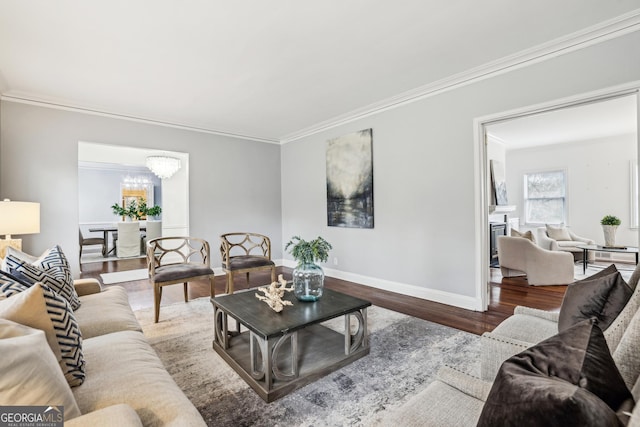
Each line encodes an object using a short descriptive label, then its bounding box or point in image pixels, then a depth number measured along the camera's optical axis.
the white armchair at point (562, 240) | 5.80
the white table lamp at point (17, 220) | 2.86
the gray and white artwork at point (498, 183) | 6.38
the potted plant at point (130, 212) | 7.80
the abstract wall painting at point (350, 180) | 4.50
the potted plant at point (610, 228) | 5.39
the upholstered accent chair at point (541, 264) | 4.46
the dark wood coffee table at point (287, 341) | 1.90
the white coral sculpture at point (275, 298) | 2.21
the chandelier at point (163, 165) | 5.63
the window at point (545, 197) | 7.12
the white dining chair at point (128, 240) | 7.45
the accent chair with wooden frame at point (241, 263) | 3.89
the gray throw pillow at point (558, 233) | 6.26
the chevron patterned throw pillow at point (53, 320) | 1.11
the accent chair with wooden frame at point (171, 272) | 3.15
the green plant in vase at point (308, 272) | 2.44
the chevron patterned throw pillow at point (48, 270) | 1.73
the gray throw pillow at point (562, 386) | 0.58
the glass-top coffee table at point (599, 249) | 4.68
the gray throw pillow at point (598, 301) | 1.24
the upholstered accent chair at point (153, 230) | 7.57
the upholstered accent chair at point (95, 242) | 7.01
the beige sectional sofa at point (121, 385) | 0.92
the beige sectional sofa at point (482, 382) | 0.77
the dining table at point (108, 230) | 7.39
